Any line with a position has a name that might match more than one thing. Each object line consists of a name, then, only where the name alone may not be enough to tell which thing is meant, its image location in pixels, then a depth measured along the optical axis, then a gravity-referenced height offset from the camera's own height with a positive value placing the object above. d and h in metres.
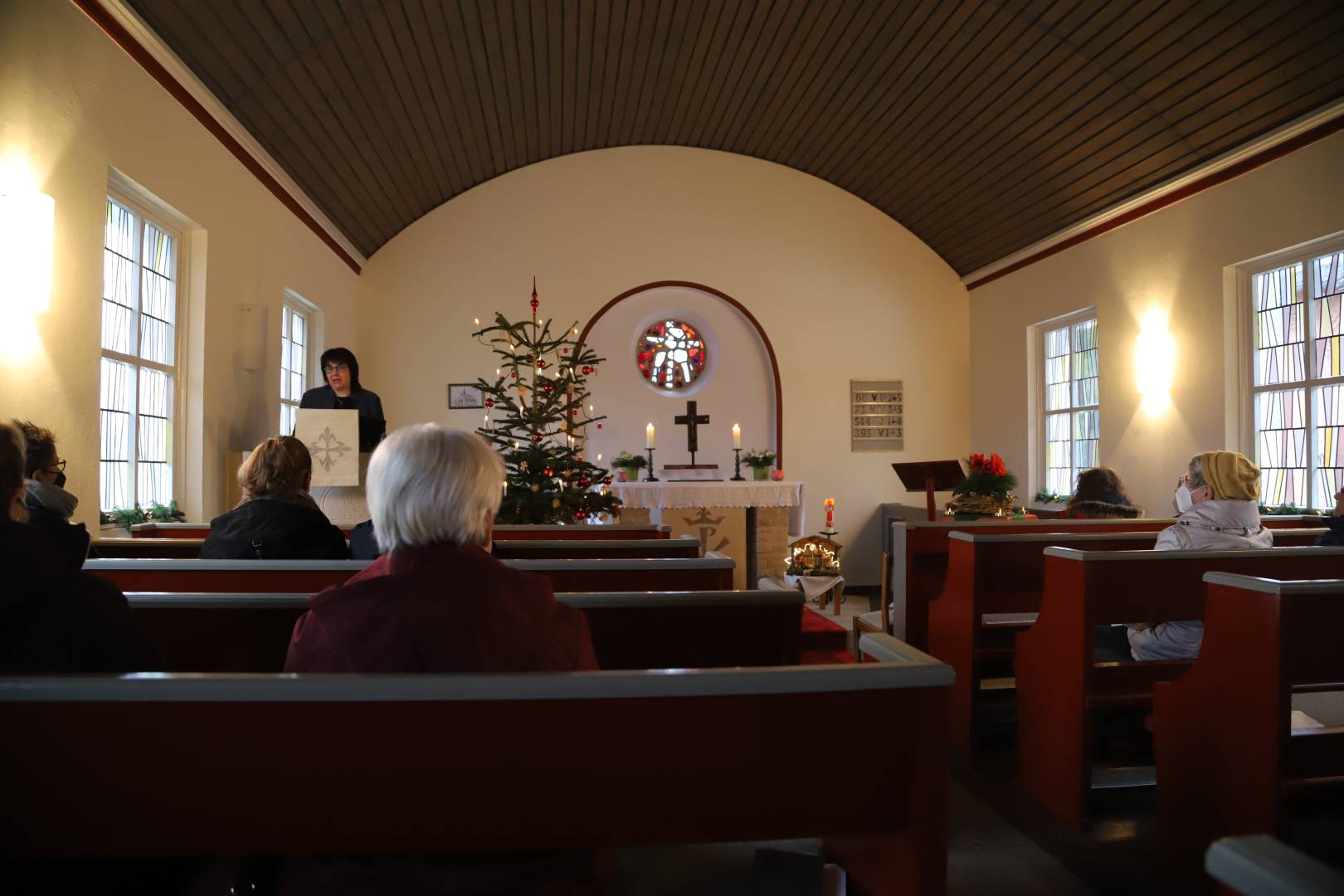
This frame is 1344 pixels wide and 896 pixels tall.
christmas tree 4.74 +0.05
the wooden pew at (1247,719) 1.93 -0.55
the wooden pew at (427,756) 1.02 -0.34
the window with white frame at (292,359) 6.71 +0.78
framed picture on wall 8.62 +0.65
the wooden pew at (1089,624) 2.48 -0.42
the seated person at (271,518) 2.54 -0.15
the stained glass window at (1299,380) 5.36 +0.58
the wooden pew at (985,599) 3.20 -0.47
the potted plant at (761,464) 7.91 +0.05
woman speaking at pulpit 5.35 +0.40
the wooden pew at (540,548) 2.80 -0.27
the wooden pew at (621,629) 1.72 -0.31
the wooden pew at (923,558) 4.05 -0.39
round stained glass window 9.29 +1.15
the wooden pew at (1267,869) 0.61 -0.27
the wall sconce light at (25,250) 3.28 +0.76
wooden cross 7.84 +0.40
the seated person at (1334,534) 3.08 -0.19
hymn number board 9.21 +0.55
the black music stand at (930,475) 5.08 -0.02
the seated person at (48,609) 1.24 -0.20
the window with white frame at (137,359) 4.32 +0.51
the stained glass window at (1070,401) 7.55 +0.62
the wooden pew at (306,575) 2.23 -0.28
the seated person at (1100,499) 4.40 -0.12
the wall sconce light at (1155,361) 6.46 +0.81
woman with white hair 1.19 -0.18
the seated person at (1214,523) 2.81 -0.15
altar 7.07 -0.25
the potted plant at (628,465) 8.00 +0.02
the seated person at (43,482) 2.28 -0.06
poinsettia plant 4.88 -0.05
